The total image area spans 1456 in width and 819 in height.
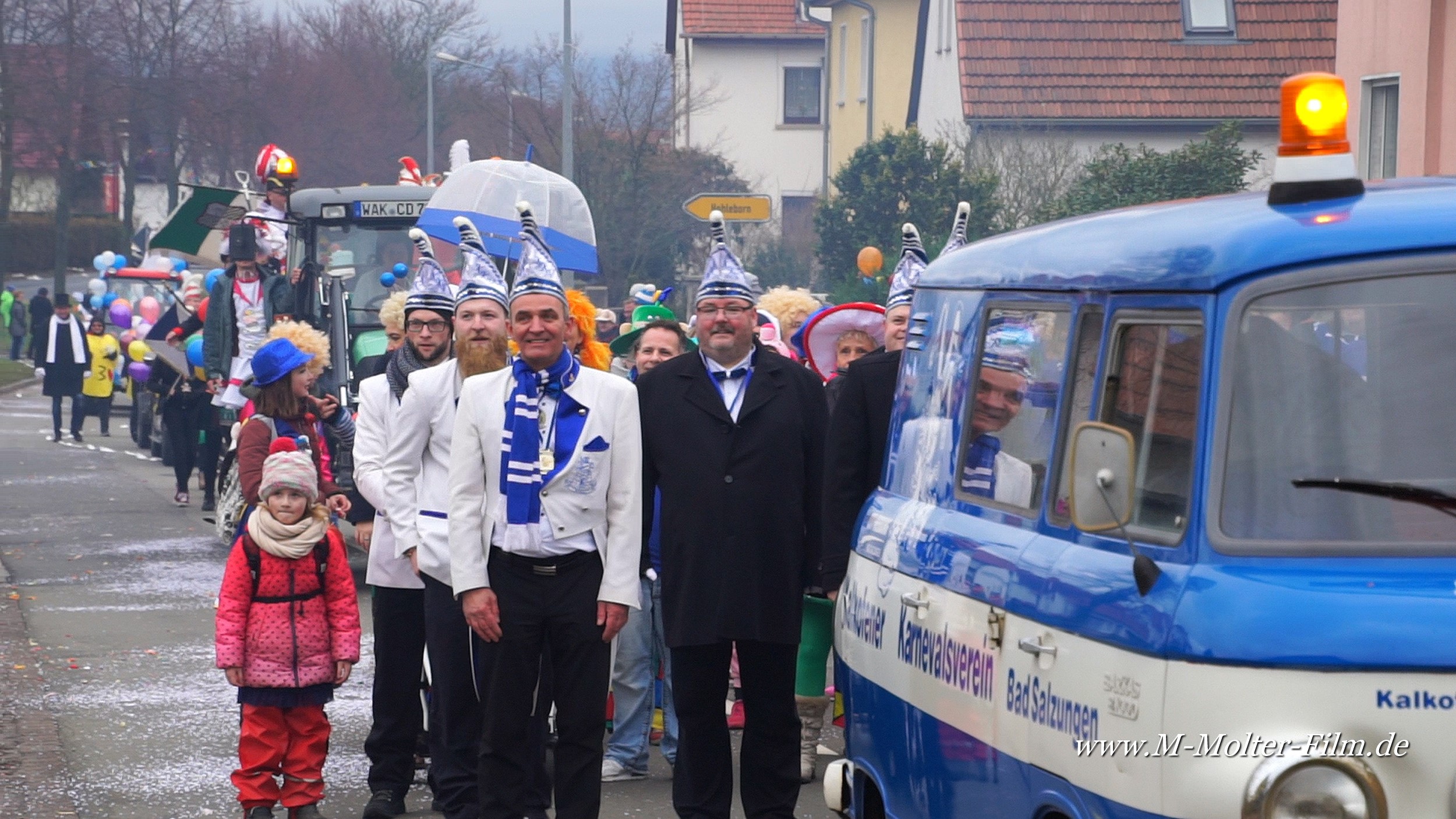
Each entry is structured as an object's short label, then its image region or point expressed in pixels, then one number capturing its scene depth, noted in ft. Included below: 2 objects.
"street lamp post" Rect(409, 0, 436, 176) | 158.10
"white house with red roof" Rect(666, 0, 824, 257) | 177.17
